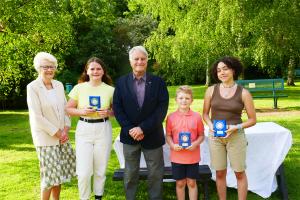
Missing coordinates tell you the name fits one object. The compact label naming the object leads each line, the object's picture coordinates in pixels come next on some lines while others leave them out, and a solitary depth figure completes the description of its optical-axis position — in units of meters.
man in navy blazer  4.38
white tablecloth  5.43
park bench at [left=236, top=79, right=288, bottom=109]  14.28
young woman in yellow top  4.58
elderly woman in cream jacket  4.43
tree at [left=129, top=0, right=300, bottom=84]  14.30
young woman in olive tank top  4.35
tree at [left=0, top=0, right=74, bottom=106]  10.07
